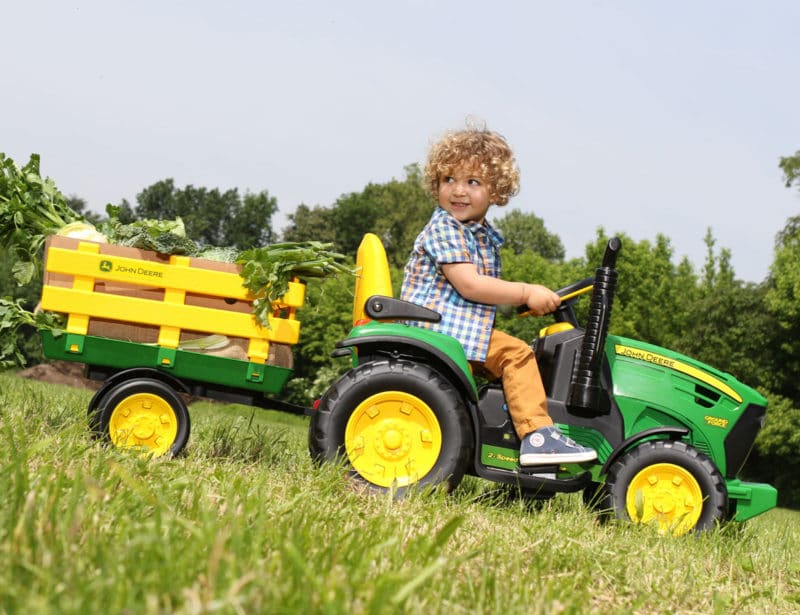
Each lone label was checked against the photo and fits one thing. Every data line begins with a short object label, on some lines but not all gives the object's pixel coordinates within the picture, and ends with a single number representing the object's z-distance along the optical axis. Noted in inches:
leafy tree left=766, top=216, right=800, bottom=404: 1189.1
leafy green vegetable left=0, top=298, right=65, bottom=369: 215.0
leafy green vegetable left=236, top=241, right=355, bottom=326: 201.6
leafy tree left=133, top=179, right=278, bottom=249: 2274.9
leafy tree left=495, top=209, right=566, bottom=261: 2709.2
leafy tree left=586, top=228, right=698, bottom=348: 1496.1
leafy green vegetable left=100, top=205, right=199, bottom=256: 205.2
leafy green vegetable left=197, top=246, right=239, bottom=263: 211.0
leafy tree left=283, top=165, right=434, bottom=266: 2153.1
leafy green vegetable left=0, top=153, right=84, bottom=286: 221.5
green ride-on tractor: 180.9
